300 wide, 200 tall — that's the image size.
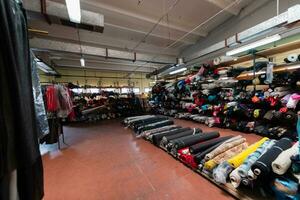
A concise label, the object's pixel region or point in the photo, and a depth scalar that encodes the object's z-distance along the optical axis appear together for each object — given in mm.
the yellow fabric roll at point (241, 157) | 1502
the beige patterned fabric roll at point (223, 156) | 1645
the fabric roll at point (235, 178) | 1351
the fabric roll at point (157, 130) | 3189
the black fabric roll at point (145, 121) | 3907
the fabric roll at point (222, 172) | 1449
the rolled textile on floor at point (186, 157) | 1871
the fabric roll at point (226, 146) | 1787
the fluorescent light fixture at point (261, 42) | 2494
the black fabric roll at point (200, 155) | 1827
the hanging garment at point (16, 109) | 385
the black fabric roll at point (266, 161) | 1214
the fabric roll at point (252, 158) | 1351
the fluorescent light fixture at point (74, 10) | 1697
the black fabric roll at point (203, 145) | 1965
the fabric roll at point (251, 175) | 1252
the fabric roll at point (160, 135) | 2756
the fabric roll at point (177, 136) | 2537
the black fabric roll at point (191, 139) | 2182
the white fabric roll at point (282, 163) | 1160
